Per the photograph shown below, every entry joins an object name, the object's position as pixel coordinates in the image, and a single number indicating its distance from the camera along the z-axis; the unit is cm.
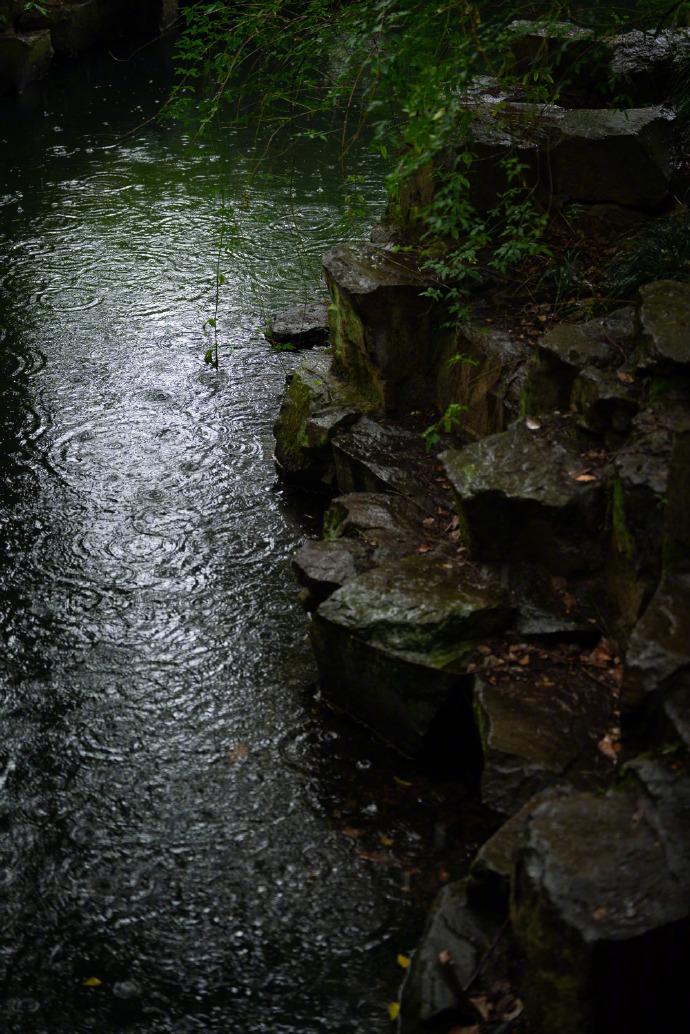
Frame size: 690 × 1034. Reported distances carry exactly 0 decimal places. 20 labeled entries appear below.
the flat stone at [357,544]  584
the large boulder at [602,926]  312
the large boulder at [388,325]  714
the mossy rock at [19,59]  1861
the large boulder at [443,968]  367
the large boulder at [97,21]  2036
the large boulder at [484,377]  643
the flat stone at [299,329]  948
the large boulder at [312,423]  732
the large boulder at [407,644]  501
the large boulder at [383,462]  661
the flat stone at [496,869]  386
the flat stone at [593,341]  558
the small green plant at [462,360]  676
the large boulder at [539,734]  443
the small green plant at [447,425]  672
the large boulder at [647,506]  436
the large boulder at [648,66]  809
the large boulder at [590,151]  705
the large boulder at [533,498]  511
